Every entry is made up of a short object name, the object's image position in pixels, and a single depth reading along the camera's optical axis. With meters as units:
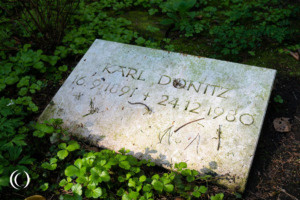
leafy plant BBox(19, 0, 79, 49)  1.04
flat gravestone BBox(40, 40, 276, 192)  0.67
